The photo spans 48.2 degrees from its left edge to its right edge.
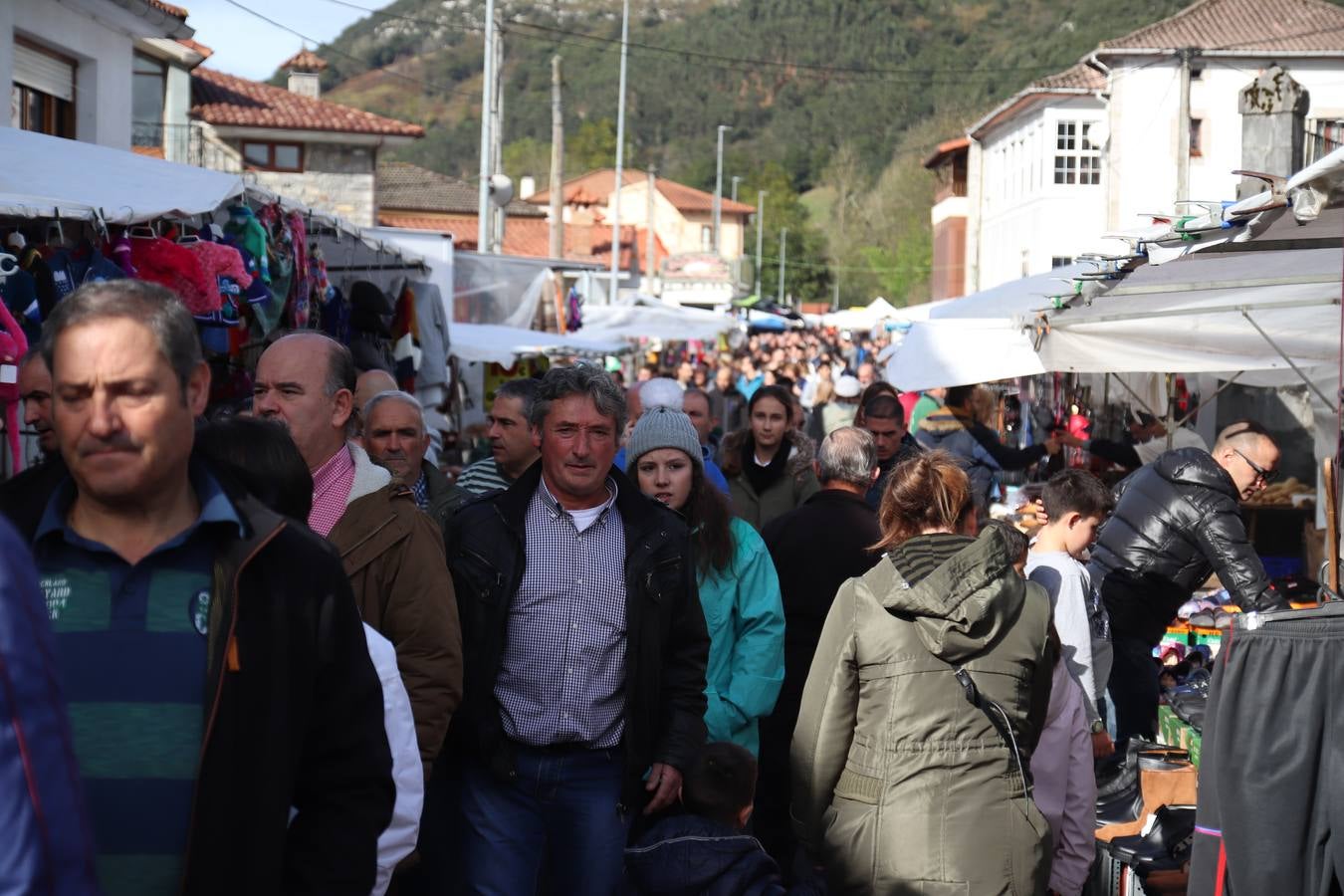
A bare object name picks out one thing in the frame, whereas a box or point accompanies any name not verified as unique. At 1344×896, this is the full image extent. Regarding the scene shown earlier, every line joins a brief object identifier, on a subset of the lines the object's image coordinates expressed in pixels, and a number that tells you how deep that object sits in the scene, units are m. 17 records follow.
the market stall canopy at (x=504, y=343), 13.63
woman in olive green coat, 3.78
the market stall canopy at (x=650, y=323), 19.97
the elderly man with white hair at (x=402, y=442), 5.33
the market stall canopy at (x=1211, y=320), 5.66
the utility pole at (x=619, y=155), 33.19
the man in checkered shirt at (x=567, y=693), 3.96
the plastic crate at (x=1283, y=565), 11.16
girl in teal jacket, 4.73
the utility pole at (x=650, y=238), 46.00
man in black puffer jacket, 6.34
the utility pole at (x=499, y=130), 22.88
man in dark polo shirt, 2.06
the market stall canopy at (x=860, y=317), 29.35
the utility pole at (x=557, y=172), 31.47
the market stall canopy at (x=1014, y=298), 7.62
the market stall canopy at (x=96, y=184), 5.21
